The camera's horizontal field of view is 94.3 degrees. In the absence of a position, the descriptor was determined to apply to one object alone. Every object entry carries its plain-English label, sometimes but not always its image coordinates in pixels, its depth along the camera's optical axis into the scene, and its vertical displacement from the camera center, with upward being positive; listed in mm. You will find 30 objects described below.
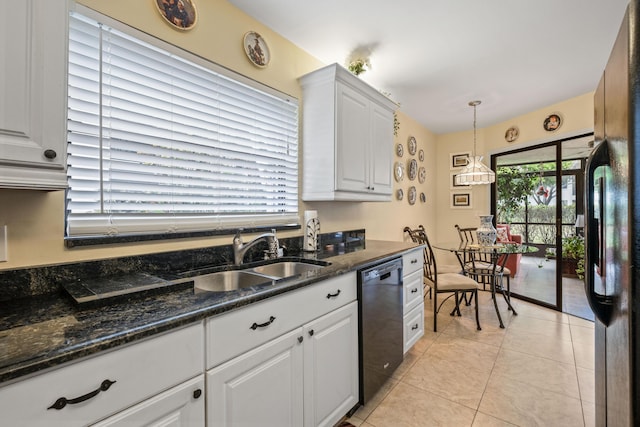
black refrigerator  690 -44
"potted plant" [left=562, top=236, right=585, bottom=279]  3939 -525
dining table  3045 -375
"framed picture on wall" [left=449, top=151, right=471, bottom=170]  4812 +907
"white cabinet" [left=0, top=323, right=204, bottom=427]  658 -434
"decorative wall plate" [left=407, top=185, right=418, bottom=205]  4180 +275
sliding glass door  3629 +62
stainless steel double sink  1574 -350
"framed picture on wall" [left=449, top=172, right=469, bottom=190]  4889 +530
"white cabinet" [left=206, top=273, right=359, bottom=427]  1053 -623
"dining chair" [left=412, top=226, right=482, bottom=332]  3022 -702
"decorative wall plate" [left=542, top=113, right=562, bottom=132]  3656 +1159
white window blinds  1281 +394
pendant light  3611 +503
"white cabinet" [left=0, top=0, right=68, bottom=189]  835 +354
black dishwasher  1790 -718
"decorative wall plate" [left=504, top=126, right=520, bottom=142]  4156 +1150
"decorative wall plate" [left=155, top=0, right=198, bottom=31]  1522 +1071
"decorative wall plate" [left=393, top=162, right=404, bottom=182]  3754 +562
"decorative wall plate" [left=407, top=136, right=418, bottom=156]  4117 +980
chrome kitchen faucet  1741 -186
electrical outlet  1062 -107
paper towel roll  2271 -126
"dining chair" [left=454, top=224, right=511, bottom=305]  3289 -651
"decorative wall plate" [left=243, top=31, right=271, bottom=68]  1938 +1112
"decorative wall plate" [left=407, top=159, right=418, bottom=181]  4137 +654
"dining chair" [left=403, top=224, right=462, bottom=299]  3214 -322
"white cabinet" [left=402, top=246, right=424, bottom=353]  2340 -685
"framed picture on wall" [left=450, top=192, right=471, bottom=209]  4773 +237
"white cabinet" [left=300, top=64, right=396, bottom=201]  2203 +627
